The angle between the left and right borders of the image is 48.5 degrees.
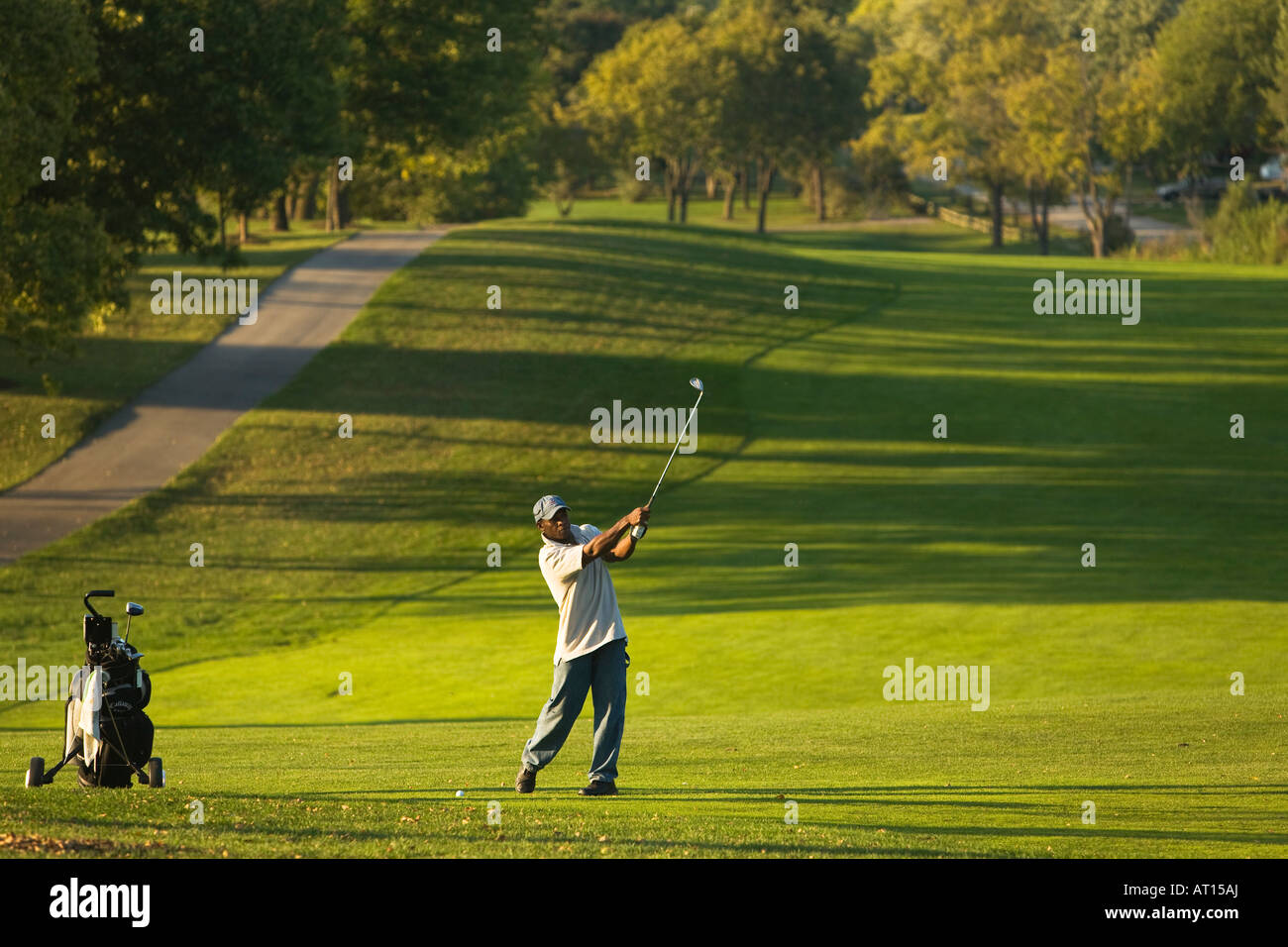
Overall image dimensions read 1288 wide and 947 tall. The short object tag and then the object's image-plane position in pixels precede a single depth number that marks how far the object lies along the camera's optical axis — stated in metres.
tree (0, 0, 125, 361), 25.66
